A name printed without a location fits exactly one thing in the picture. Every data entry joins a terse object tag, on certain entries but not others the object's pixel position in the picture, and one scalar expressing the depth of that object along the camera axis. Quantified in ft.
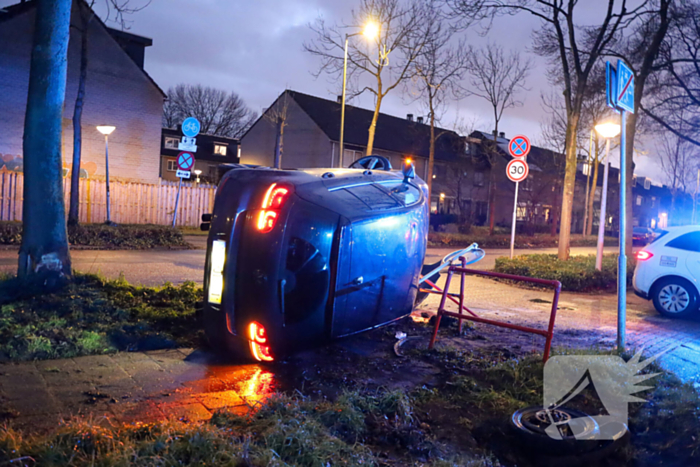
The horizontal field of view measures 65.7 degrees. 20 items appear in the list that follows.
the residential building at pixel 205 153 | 181.68
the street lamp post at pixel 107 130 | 65.45
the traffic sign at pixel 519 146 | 46.49
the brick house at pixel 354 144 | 141.49
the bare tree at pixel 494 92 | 105.50
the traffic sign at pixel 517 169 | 46.03
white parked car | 30.63
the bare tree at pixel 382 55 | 78.69
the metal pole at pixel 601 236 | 45.44
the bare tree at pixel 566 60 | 51.19
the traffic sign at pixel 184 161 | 60.39
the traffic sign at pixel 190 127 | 56.24
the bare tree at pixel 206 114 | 192.34
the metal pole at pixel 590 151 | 124.64
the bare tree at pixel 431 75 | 82.95
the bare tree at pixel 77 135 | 57.06
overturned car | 14.93
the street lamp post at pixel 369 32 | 77.10
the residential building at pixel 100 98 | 88.63
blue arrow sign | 20.88
